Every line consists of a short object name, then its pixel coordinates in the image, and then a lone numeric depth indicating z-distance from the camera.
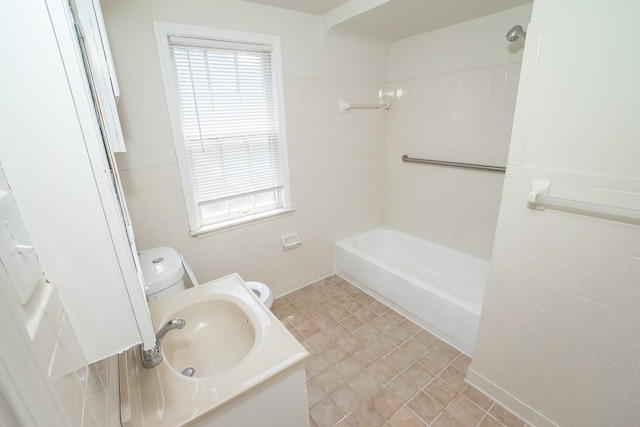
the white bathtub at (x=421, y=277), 1.85
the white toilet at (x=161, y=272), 1.31
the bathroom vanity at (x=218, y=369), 0.78
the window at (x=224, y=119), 1.72
